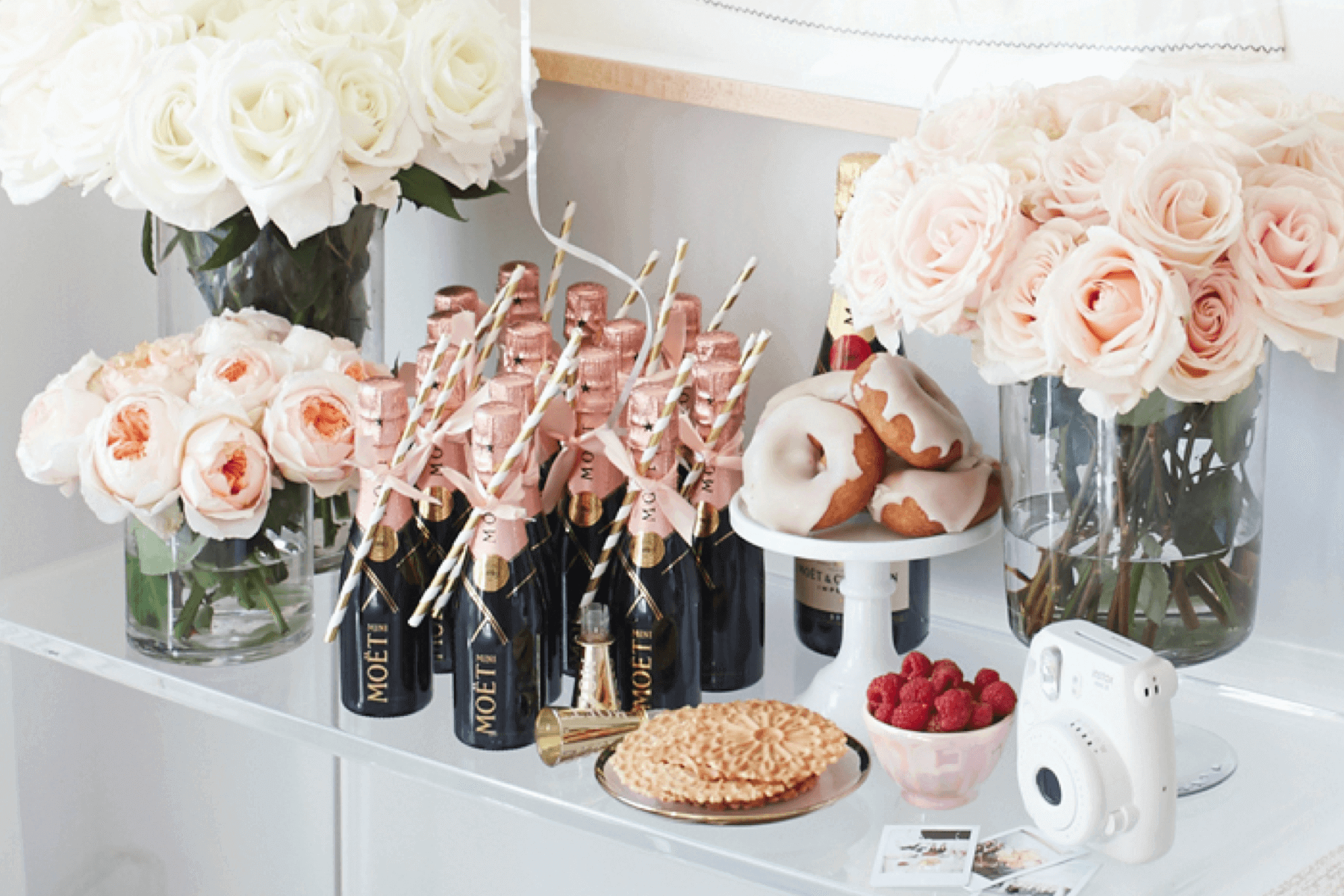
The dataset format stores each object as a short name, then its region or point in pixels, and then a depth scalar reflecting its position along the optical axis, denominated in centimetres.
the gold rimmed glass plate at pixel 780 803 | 175
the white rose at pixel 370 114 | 196
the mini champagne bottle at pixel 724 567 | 186
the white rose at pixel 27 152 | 199
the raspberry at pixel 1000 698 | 175
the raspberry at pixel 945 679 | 174
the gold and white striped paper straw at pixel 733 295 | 194
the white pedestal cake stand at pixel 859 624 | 182
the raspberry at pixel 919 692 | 174
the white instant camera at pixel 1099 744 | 166
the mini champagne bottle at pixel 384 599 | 185
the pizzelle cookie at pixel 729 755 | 175
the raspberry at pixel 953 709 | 173
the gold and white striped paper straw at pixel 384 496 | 185
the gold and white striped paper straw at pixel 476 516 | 181
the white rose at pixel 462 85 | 199
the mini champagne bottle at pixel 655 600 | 184
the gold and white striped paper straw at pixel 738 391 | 185
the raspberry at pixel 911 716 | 173
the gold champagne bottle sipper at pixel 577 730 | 183
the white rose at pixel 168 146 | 193
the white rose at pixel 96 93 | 196
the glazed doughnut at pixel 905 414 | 180
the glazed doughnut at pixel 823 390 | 184
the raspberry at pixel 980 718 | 174
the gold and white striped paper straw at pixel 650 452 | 182
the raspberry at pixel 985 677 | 176
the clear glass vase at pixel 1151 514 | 174
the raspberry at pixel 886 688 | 175
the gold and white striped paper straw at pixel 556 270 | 204
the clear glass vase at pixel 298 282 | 205
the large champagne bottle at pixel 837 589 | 193
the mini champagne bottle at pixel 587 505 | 189
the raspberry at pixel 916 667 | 176
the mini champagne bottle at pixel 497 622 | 182
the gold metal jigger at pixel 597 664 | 184
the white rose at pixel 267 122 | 192
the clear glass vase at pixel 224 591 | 198
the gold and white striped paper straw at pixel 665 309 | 193
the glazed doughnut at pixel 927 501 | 181
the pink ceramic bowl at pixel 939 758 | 173
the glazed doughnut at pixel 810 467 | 180
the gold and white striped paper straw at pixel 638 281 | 198
